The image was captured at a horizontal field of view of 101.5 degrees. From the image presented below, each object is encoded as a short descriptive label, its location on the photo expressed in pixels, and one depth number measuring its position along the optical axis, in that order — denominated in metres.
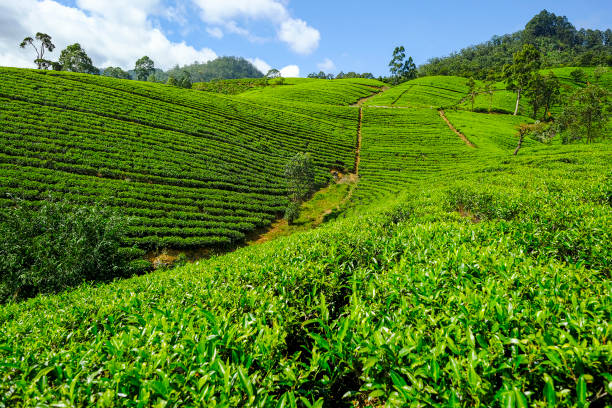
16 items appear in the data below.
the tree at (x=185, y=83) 80.19
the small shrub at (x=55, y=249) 13.88
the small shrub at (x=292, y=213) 27.62
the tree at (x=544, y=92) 62.34
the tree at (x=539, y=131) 35.47
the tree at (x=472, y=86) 72.35
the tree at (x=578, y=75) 76.38
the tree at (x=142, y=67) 99.19
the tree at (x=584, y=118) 38.03
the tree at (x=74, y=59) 76.44
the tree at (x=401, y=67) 111.12
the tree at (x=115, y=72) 107.49
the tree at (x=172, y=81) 82.16
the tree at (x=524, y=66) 62.16
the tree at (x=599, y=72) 73.13
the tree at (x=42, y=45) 68.69
